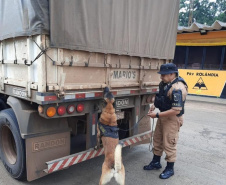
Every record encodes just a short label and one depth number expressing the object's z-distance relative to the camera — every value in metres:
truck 2.46
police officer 3.11
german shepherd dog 2.51
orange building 11.79
